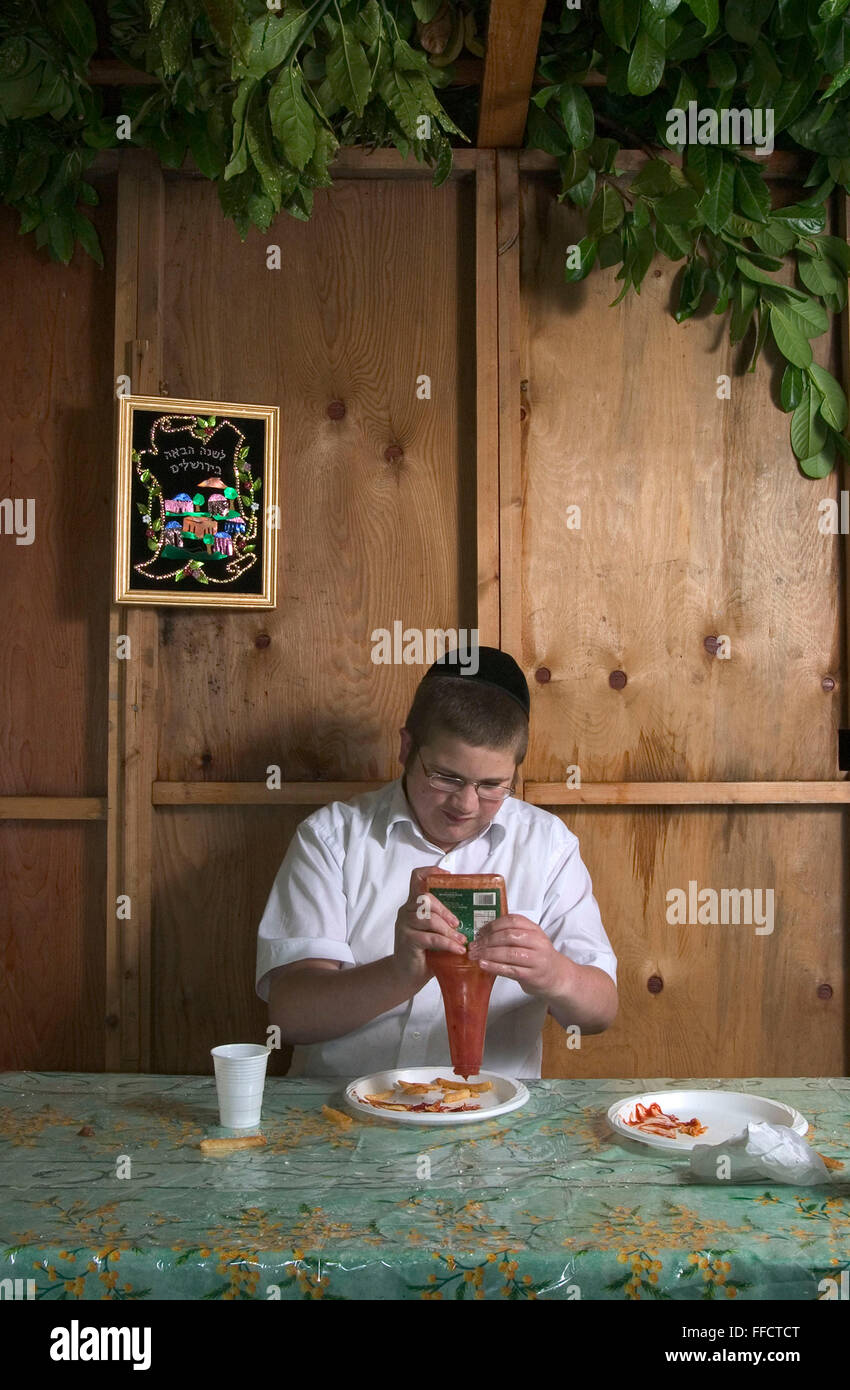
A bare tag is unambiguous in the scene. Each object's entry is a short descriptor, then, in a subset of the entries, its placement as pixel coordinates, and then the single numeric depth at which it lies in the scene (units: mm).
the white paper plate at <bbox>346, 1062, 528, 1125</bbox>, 1534
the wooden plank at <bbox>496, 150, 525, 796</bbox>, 2617
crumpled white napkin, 1326
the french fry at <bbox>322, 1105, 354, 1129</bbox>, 1572
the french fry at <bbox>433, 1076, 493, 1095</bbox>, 1698
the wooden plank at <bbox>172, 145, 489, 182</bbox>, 2611
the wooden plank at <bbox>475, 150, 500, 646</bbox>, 2609
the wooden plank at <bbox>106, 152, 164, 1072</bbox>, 2547
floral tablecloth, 1138
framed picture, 2555
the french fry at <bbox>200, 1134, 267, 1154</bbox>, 1454
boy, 1986
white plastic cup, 1534
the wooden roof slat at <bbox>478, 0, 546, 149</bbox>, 2113
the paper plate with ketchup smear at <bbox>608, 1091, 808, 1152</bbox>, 1552
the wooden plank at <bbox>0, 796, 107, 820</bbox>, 2588
